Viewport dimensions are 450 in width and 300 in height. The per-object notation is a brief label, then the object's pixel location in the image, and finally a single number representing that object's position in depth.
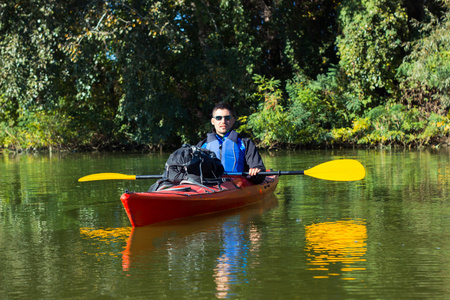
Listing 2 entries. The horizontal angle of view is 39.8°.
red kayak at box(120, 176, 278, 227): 5.24
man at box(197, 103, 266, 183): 6.45
